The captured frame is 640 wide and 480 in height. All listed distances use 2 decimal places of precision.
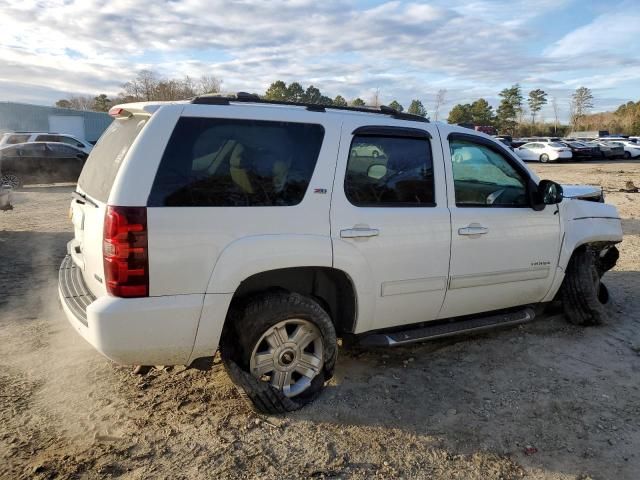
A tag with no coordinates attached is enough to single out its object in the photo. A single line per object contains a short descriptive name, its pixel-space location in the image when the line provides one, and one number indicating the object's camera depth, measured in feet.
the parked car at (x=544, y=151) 113.91
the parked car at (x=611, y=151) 122.52
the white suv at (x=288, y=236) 9.69
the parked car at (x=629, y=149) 126.44
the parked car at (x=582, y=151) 118.01
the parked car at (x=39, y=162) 54.29
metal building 139.03
